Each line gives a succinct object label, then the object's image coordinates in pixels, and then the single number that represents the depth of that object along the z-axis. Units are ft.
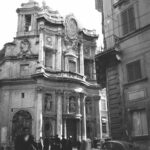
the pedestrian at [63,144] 50.46
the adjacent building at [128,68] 43.73
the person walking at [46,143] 51.94
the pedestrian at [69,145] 50.83
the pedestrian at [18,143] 24.49
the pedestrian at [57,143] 51.01
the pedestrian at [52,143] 51.19
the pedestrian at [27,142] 24.63
